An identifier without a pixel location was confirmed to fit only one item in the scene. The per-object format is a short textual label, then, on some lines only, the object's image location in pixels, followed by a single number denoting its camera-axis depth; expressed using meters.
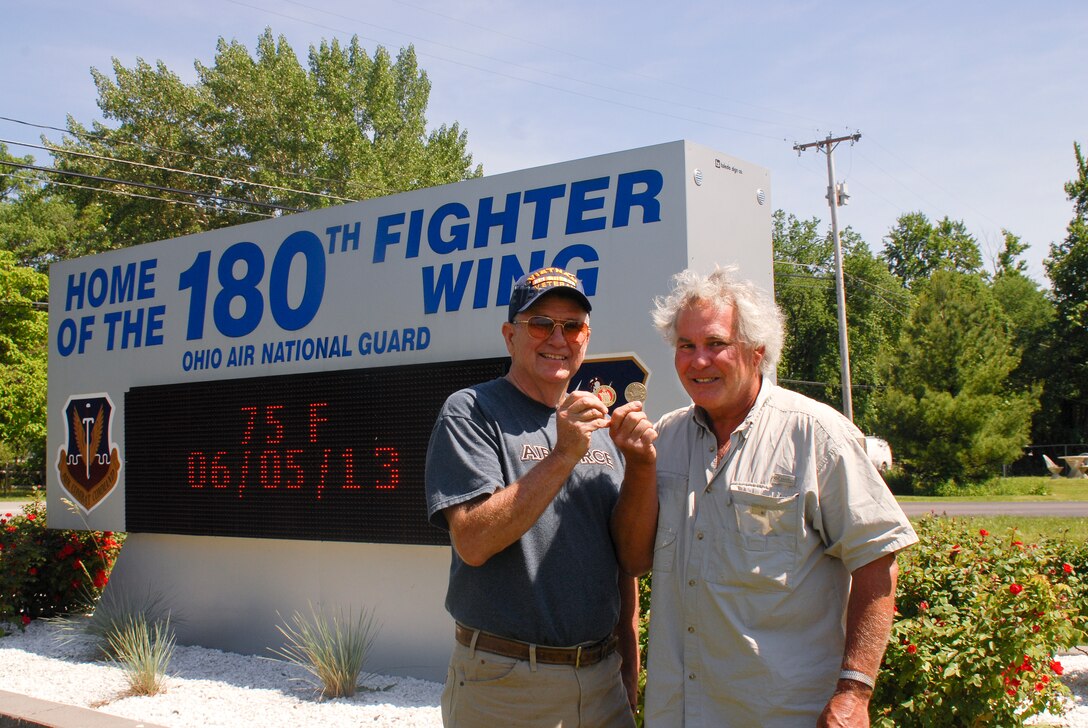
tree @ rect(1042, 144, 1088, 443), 42.34
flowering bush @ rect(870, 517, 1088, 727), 3.68
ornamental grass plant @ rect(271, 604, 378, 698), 6.30
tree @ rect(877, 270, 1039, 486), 32.12
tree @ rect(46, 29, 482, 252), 30.83
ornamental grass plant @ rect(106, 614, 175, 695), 6.55
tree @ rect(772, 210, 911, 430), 49.44
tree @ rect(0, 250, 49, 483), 28.27
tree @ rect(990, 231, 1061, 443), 45.88
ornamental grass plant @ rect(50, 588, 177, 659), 7.65
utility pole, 30.09
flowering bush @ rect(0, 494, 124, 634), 8.77
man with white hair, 2.39
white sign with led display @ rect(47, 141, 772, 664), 5.73
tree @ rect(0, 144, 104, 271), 37.19
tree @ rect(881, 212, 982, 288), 63.03
